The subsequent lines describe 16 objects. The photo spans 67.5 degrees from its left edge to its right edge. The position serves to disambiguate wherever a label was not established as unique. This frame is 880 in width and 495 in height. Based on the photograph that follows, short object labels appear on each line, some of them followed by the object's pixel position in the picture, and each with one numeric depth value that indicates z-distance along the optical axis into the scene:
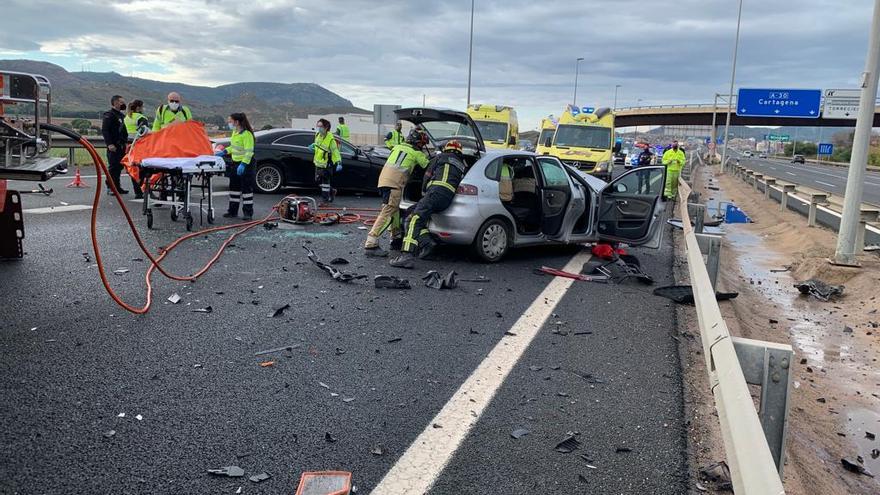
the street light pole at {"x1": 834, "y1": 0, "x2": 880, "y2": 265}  9.03
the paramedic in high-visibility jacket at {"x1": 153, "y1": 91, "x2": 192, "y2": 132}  10.20
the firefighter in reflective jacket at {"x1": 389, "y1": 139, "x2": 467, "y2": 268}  8.16
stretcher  9.27
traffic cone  14.23
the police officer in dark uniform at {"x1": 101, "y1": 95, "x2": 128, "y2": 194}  12.27
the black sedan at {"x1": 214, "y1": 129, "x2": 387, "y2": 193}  14.94
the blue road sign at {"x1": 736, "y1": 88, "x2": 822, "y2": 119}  31.39
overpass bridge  73.35
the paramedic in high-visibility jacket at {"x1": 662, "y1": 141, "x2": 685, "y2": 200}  17.50
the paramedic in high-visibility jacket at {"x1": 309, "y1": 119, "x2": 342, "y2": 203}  13.84
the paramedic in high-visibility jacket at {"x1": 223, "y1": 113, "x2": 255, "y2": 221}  10.58
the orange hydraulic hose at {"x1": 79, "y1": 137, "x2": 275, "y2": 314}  5.33
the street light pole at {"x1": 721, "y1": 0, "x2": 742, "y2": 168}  44.88
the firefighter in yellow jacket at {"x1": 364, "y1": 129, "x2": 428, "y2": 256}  8.98
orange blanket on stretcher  9.48
